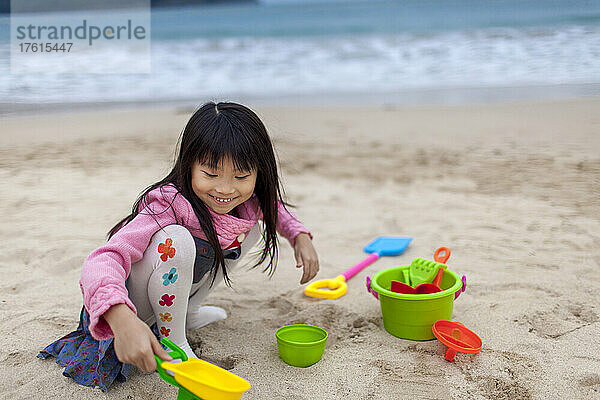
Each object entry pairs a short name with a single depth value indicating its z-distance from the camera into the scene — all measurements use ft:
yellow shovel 4.05
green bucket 5.71
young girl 4.82
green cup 5.41
